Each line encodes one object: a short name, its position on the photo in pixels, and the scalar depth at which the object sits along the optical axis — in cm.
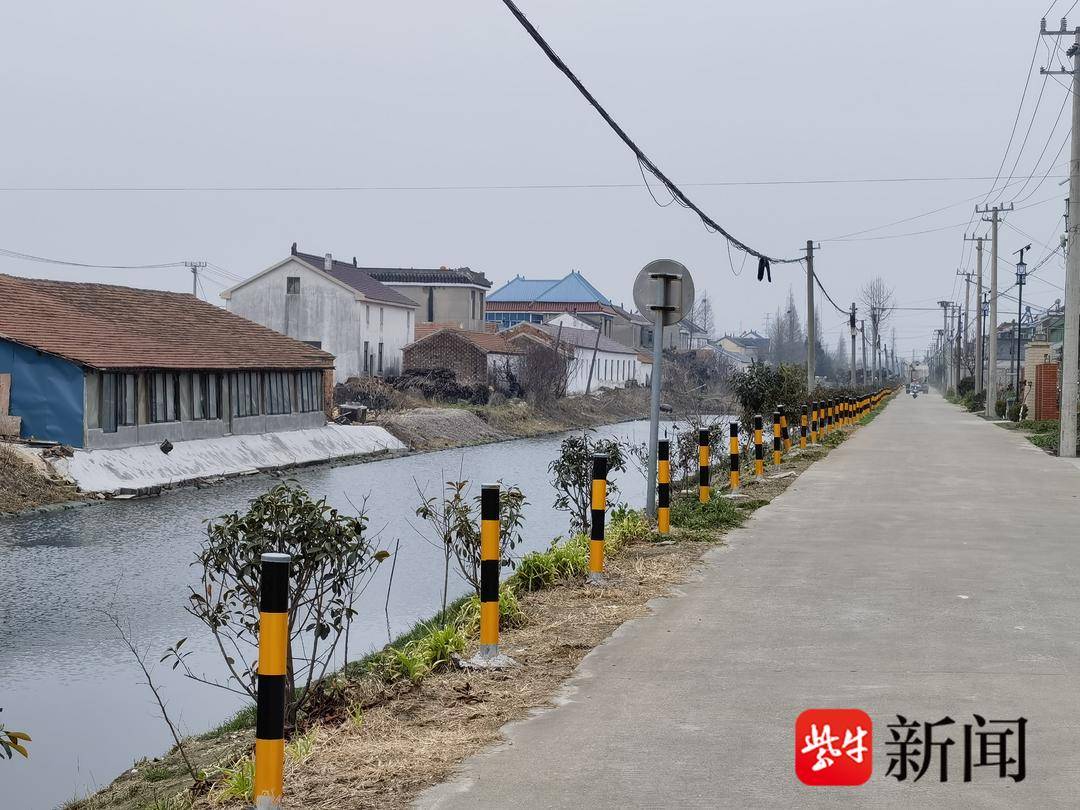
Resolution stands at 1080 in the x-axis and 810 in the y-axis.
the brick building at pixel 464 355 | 6694
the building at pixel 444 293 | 8688
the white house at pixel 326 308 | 6612
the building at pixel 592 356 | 7988
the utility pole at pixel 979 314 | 6556
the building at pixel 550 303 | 11312
